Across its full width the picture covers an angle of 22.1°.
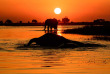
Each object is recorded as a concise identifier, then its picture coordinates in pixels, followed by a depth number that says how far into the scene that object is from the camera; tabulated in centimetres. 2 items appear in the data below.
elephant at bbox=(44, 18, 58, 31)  5807
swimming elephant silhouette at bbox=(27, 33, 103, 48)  2019
